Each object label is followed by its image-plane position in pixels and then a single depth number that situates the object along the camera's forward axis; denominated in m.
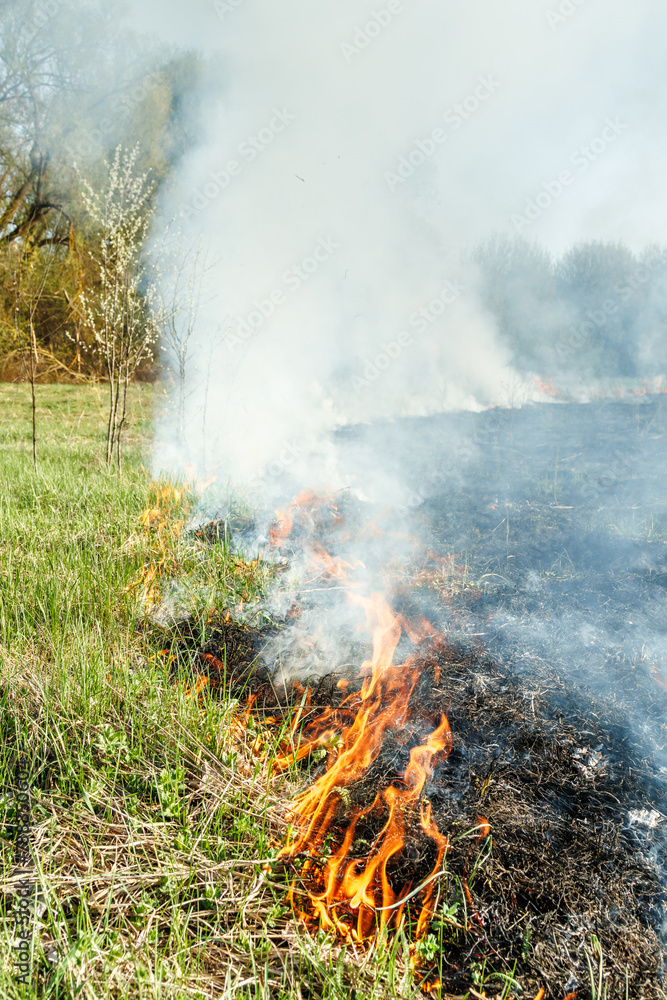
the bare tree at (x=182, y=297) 6.53
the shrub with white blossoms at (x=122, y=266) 5.63
